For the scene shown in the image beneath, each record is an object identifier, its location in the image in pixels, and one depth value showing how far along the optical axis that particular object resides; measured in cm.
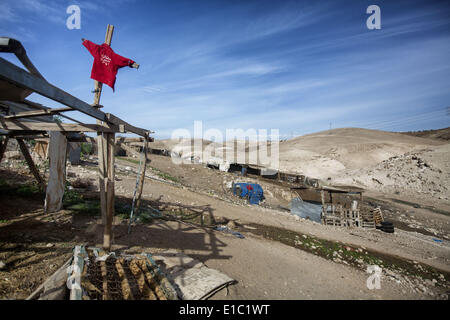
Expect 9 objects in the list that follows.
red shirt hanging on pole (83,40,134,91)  397
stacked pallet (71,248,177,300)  293
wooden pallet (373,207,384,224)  1430
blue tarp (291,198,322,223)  1597
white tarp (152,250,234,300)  361
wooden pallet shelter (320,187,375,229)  1378
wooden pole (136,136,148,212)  571
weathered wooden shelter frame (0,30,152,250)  220
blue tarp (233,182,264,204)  1764
